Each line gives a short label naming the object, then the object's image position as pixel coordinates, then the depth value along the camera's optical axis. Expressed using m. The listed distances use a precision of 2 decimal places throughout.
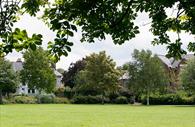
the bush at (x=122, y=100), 61.76
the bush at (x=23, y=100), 58.14
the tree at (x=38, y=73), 64.08
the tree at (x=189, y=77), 54.61
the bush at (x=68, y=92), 70.48
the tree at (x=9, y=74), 59.20
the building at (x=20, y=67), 88.99
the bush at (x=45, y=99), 60.88
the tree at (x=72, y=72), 81.68
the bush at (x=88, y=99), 61.62
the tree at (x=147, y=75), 60.51
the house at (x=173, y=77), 71.87
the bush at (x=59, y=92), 72.39
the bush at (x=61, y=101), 61.58
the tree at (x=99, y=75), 63.06
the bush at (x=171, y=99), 56.12
